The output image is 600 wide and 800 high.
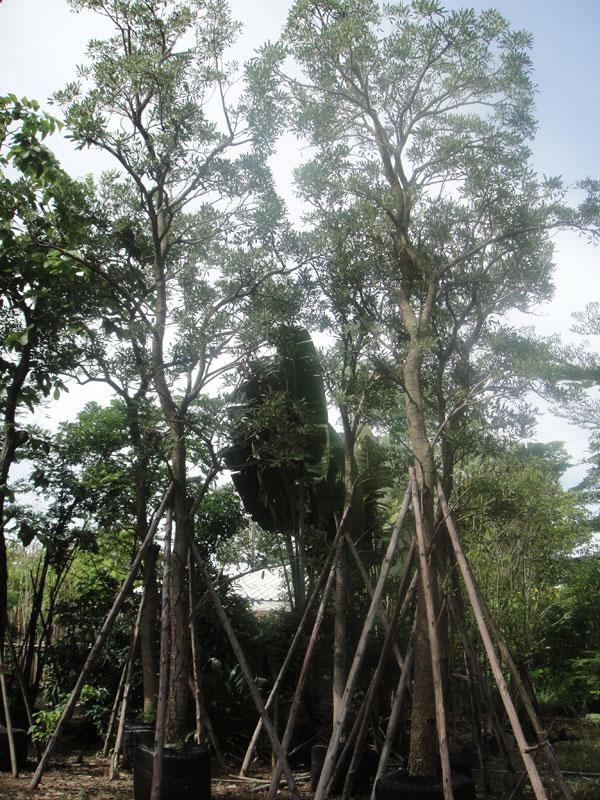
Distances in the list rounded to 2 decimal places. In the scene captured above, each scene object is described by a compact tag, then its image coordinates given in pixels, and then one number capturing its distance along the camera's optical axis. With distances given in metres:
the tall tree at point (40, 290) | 6.37
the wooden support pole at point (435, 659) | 4.97
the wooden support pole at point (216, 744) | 7.38
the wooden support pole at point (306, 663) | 6.57
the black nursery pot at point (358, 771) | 6.80
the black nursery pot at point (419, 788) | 5.07
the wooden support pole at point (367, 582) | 6.68
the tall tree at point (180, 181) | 6.66
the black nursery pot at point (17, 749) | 7.23
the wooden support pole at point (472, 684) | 6.40
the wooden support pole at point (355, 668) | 5.20
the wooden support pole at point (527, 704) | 5.13
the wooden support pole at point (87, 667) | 6.04
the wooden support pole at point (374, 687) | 5.76
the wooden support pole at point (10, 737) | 6.92
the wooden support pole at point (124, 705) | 6.80
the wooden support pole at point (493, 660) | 4.55
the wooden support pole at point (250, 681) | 5.67
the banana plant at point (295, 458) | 7.29
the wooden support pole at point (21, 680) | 7.45
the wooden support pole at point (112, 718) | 7.82
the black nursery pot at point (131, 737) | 7.19
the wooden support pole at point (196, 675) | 7.11
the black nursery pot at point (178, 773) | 5.83
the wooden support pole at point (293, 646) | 7.20
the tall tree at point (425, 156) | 6.91
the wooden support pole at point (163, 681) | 5.47
